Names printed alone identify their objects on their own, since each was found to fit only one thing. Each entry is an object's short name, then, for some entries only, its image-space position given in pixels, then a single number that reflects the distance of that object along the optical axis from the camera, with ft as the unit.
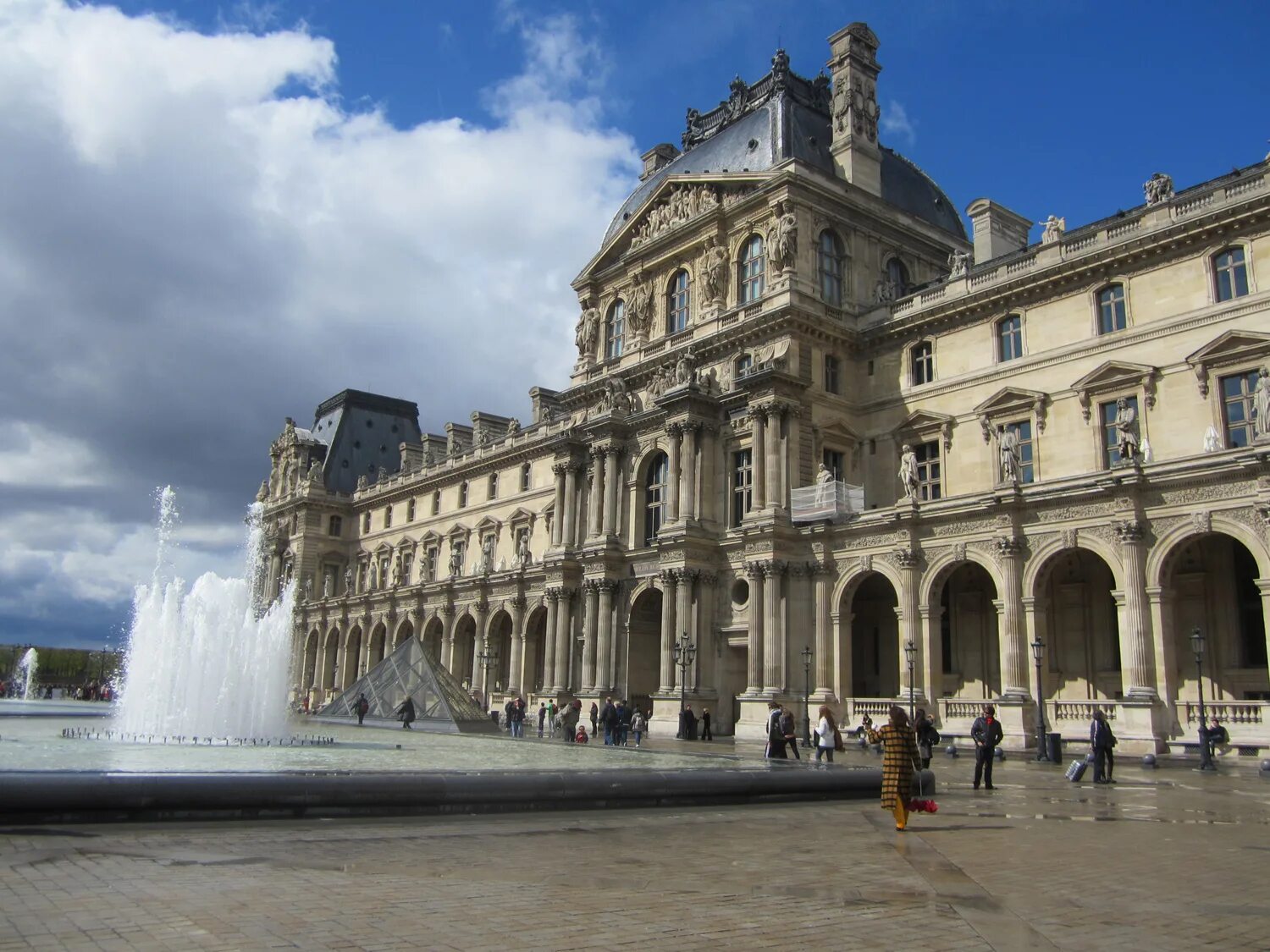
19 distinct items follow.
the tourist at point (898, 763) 44.47
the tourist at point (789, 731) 81.97
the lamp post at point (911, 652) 110.68
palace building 102.58
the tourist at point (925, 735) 77.56
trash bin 90.17
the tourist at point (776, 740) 80.79
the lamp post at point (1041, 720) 91.35
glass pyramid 129.80
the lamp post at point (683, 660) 124.98
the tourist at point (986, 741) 66.13
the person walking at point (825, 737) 77.10
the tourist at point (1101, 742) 70.28
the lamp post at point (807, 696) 114.62
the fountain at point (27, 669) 306.25
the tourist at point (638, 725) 111.65
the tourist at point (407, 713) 128.06
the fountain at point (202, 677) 116.47
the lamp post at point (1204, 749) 81.35
